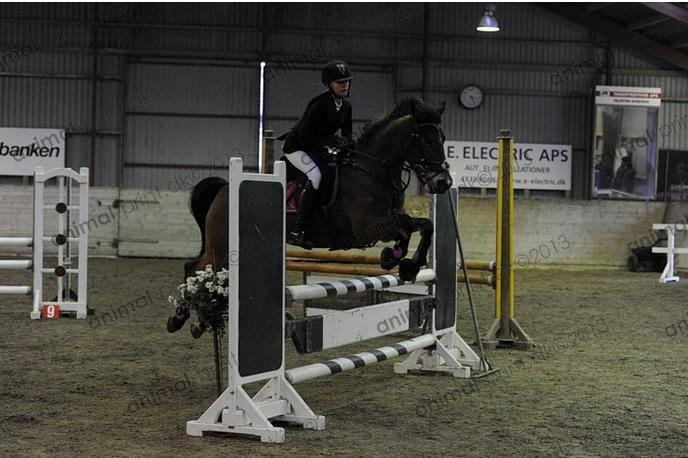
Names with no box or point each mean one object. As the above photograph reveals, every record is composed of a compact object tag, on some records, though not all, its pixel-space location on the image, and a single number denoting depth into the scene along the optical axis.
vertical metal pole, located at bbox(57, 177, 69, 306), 16.51
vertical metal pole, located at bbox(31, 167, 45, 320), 16.45
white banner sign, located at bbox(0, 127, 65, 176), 34.22
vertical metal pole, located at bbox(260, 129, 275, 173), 15.47
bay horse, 10.44
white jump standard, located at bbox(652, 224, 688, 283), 28.05
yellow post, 13.32
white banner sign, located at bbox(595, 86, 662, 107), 35.44
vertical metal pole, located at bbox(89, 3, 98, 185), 34.87
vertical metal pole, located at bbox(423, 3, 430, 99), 35.87
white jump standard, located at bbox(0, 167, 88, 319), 16.36
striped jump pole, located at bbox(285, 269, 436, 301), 8.79
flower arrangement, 8.82
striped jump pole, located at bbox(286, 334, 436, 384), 8.85
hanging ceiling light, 30.75
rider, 10.80
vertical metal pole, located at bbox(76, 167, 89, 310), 16.87
